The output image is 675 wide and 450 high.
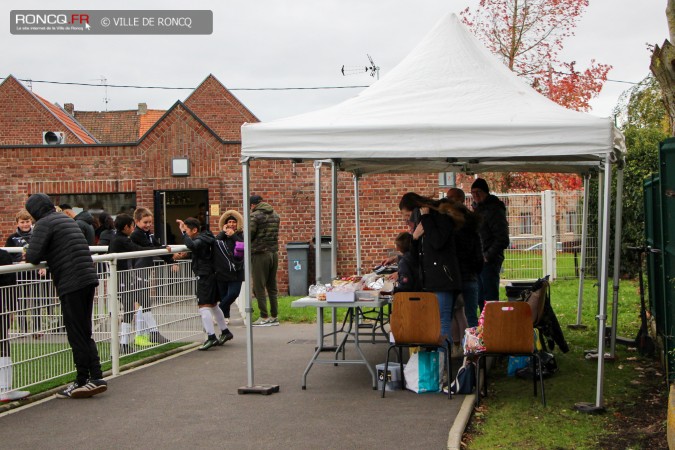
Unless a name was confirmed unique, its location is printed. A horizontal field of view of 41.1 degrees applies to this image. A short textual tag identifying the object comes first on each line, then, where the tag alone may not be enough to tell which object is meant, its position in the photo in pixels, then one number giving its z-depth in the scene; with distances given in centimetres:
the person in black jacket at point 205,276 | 1134
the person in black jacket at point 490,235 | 1076
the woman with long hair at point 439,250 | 875
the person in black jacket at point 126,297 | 1002
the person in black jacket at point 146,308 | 1056
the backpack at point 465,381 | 820
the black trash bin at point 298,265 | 1898
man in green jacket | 1382
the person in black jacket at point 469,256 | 961
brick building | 1931
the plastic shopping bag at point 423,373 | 837
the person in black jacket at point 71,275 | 809
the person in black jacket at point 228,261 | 1142
